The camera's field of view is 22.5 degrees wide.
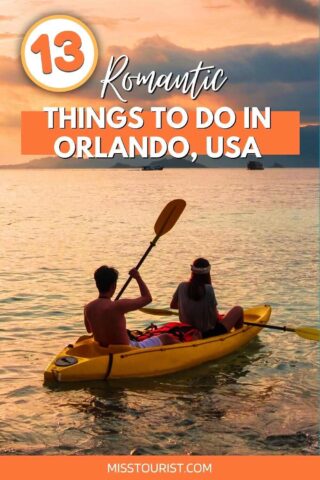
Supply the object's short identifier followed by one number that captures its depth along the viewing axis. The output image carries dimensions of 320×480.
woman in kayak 9.65
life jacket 9.97
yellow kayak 9.07
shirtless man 8.69
